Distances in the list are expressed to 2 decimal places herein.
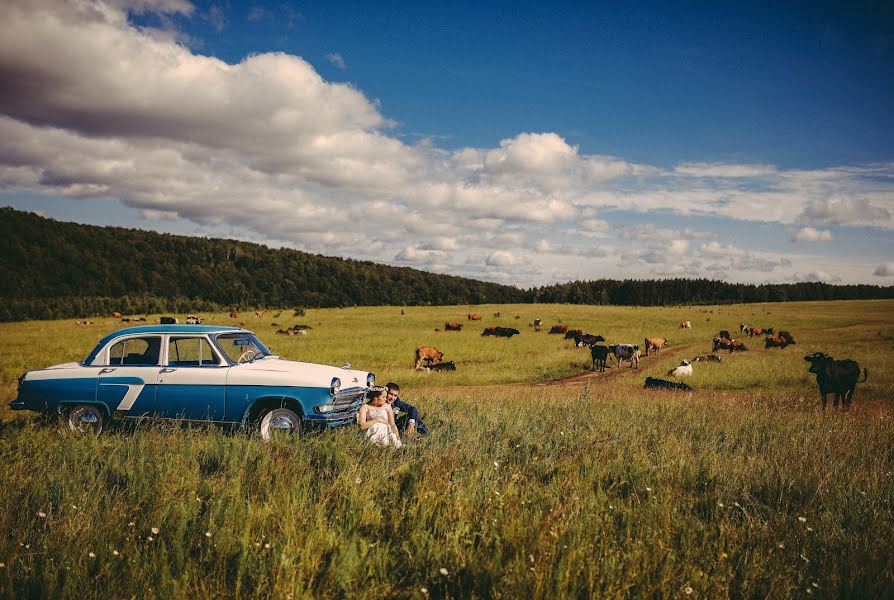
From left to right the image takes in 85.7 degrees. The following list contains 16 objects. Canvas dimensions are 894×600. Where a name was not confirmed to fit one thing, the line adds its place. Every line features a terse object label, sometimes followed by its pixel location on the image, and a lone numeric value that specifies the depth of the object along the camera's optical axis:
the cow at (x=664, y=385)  19.02
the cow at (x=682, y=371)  23.31
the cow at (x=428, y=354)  28.96
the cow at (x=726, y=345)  34.67
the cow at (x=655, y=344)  36.91
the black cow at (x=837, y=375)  14.74
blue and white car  8.26
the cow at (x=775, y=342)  37.16
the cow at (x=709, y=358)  28.57
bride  7.91
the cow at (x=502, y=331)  45.99
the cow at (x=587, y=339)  37.88
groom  8.88
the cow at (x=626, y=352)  30.09
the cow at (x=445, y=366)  26.70
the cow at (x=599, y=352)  27.77
